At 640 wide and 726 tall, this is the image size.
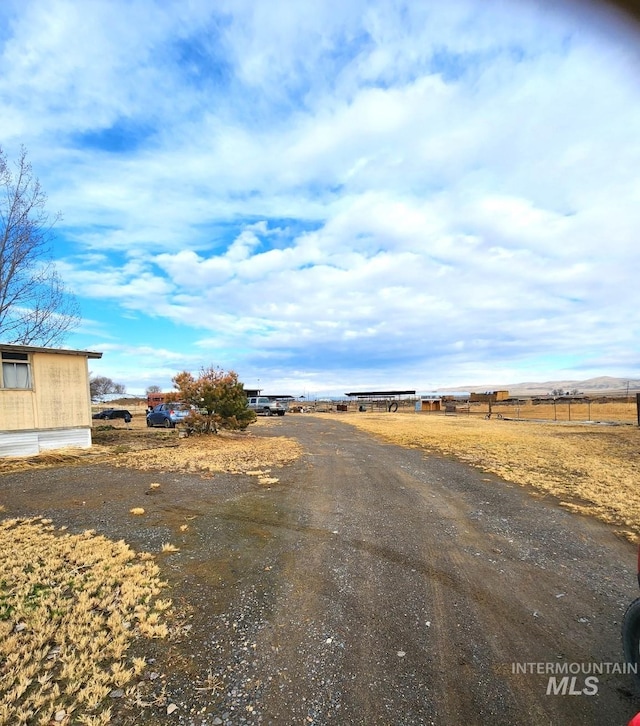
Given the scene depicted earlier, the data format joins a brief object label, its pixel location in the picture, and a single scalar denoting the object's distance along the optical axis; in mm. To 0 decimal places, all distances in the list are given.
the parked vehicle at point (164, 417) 23797
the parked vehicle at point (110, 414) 38281
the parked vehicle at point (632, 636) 2684
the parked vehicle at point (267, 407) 41906
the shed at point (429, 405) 51562
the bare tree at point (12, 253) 16688
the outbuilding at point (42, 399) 12086
